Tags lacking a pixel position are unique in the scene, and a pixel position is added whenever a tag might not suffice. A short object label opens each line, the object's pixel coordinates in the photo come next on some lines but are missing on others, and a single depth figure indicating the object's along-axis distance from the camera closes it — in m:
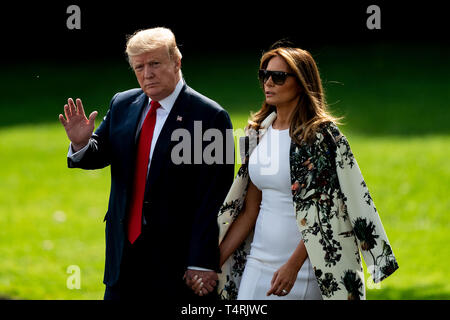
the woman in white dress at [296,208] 8.13
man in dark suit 8.94
